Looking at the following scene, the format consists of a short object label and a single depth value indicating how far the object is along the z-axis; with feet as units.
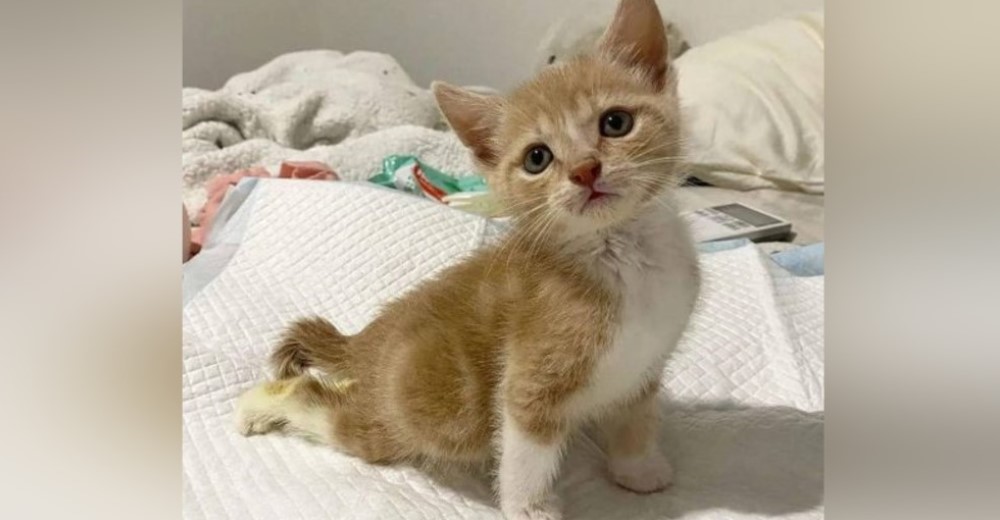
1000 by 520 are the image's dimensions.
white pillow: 5.54
